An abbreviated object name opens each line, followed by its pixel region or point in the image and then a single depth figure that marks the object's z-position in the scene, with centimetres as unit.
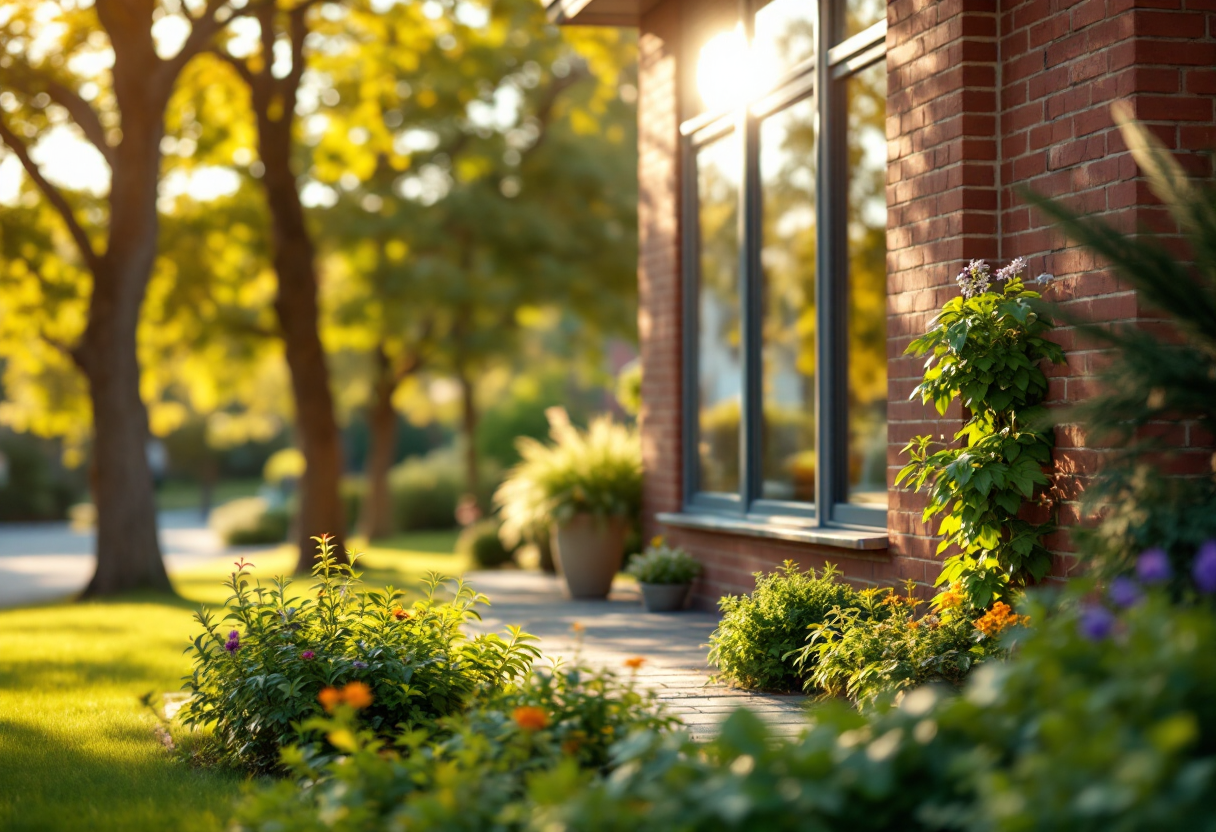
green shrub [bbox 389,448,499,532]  2542
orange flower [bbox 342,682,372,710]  267
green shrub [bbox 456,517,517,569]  1356
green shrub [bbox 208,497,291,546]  2542
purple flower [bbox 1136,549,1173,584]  208
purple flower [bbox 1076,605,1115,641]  208
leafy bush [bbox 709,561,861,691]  482
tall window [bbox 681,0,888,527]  604
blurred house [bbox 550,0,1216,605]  421
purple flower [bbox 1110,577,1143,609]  215
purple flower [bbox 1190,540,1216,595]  208
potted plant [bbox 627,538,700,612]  723
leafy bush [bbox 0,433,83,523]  3353
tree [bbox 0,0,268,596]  1075
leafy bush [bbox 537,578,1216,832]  179
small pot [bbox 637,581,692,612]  722
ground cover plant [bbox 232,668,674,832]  242
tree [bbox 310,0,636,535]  1822
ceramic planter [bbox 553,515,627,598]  822
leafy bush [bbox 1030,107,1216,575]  281
